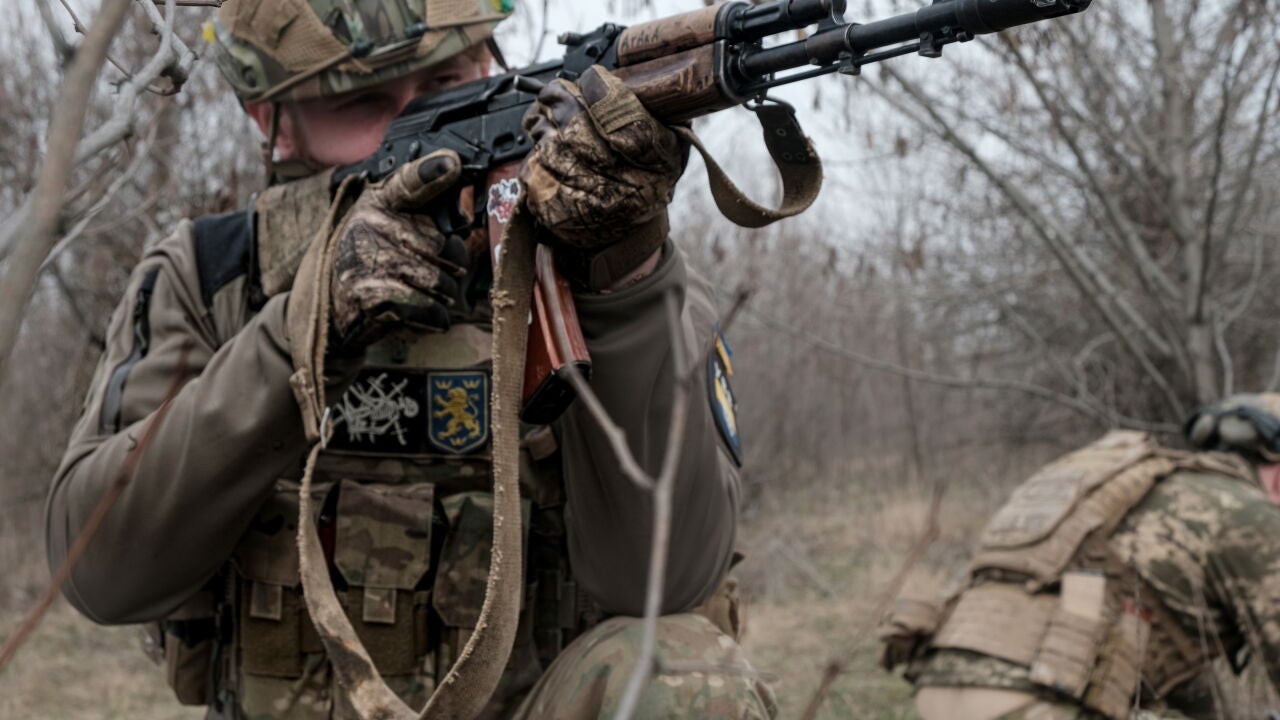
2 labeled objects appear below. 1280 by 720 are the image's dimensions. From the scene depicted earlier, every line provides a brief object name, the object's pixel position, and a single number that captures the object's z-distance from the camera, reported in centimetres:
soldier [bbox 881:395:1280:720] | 350
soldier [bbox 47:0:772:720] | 204
